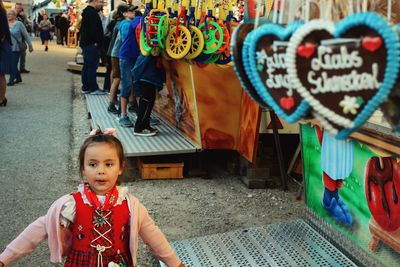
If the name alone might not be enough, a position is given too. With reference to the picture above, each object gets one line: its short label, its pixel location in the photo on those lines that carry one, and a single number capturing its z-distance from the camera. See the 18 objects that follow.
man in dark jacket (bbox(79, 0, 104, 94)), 9.15
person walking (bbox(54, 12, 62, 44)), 28.75
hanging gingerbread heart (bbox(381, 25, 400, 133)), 1.20
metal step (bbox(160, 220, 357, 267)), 3.26
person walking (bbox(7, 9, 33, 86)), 10.69
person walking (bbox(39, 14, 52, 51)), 24.86
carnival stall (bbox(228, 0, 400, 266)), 1.16
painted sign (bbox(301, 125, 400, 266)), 2.80
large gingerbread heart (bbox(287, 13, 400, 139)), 1.14
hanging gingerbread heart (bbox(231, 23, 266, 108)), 1.53
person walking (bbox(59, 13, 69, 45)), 27.89
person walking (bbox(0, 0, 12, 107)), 8.22
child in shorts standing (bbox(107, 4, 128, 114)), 7.33
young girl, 2.38
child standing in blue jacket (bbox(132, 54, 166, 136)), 5.73
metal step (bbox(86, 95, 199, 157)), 5.24
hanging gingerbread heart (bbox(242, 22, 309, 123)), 1.34
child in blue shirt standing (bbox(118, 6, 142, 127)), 6.26
